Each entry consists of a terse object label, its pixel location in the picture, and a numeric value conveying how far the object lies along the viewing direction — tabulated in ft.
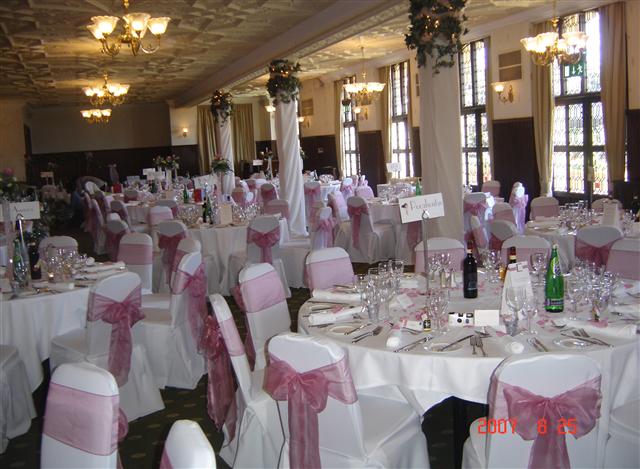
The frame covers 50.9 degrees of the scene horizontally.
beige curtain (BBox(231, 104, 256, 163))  86.43
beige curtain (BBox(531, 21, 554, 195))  37.88
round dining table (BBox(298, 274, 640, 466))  10.02
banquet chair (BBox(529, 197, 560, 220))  26.91
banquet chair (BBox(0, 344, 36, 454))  14.38
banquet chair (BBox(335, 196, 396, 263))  31.60
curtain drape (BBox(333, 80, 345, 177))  65.46
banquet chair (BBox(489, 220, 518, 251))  20.70
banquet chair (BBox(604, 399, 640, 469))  9.90
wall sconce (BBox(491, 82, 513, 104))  40.93
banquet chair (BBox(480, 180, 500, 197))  39.96
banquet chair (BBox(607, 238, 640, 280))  15.55
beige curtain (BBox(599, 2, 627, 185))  32.60
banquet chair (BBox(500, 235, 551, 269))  16.44
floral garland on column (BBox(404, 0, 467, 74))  22.21
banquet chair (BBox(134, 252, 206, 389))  16.75
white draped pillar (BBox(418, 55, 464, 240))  23.16
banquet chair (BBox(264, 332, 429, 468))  9.40
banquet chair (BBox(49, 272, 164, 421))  14.52
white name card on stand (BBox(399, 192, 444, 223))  12.51
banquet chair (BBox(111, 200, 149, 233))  40.63
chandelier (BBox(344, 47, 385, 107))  50.16
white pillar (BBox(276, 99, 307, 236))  38.24
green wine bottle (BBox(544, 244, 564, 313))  11.80
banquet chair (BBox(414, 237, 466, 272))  17.15
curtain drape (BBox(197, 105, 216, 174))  84.79
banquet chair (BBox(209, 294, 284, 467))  11.94
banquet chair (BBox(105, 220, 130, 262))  29.01
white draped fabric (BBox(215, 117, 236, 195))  59.88
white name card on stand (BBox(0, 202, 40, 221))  17.43
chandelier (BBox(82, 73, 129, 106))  46.57
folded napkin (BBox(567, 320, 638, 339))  10.37
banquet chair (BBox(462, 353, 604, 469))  8.10
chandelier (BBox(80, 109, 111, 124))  63.52
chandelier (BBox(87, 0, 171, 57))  23.16
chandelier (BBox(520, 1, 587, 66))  29.63
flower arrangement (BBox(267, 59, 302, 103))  38.14
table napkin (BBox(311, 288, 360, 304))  13.42
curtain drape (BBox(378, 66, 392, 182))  55.77
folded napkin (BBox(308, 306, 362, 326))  12.12
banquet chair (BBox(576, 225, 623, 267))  18.31
